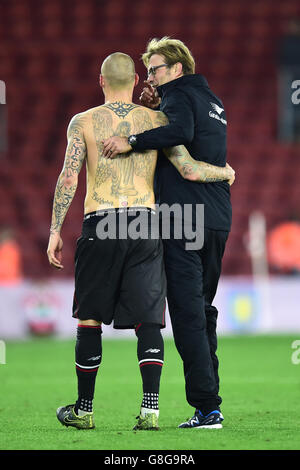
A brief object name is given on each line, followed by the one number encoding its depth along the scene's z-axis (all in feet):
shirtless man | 27.68
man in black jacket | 27.99
